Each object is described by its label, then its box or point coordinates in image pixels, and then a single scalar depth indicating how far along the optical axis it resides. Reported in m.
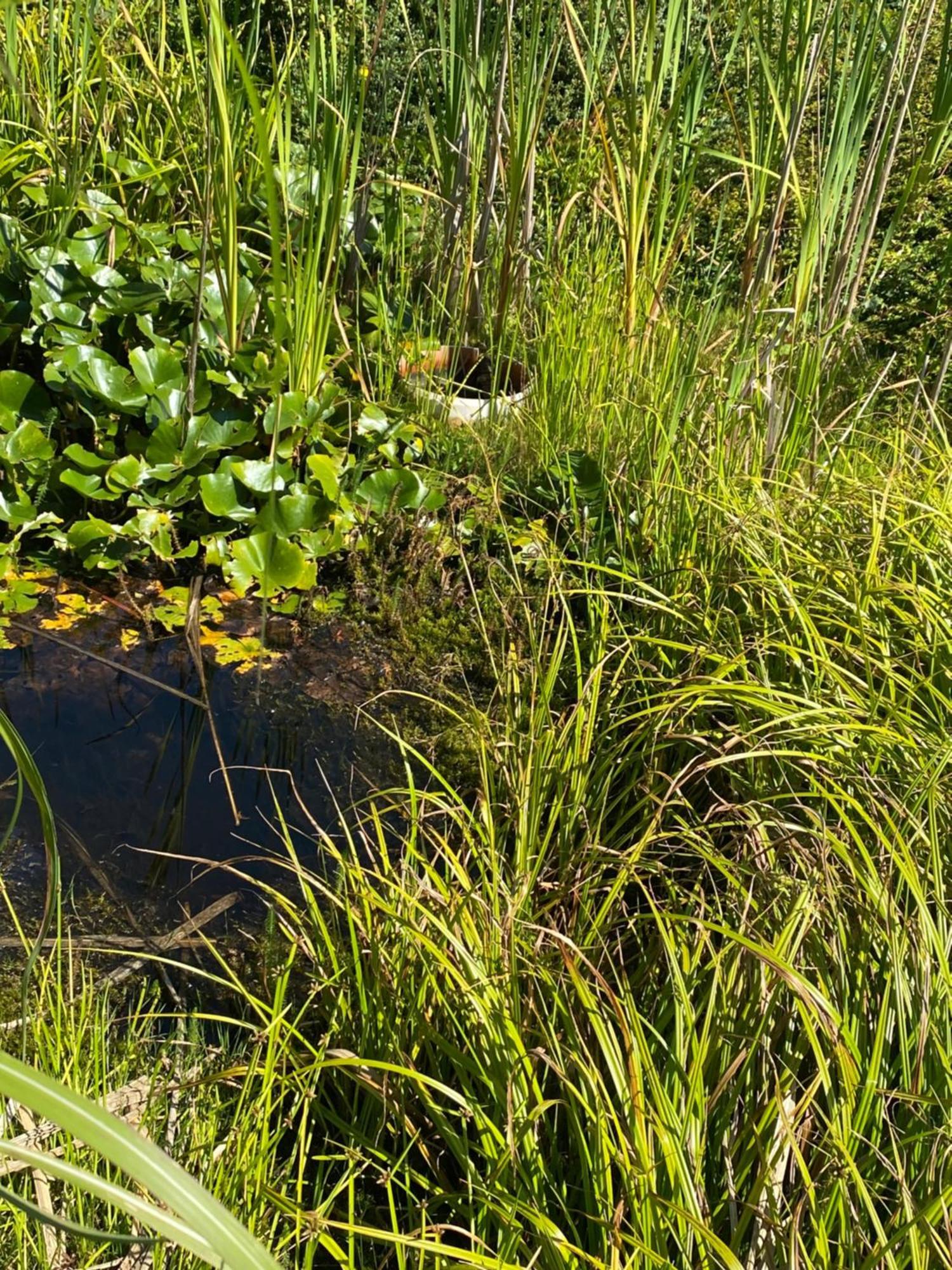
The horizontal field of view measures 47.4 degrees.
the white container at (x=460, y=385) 3.04
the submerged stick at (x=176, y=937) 1.60
